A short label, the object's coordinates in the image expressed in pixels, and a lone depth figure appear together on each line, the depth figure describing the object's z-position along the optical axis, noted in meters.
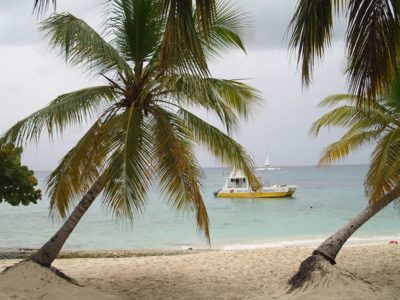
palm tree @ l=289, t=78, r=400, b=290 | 7.88
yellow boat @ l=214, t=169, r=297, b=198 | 42.78
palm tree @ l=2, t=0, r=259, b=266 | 6.98
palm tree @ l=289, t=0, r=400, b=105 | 4.28
